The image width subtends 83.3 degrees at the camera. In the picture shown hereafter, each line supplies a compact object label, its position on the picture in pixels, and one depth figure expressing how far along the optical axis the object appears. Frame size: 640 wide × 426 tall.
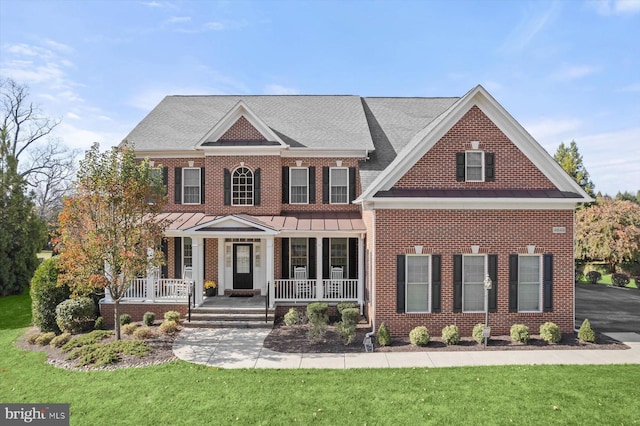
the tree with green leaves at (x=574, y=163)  38.94
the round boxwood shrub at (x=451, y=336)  11.82
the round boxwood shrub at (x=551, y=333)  11.82
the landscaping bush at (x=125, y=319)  14.36
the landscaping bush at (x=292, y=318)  13.69
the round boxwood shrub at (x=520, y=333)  11.83
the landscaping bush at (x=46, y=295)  13.77
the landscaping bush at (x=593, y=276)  25.33
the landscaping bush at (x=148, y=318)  14.20
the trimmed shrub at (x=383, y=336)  11.78
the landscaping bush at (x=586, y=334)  11.94
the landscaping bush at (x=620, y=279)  23.86
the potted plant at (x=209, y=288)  16.74
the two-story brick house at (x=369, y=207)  12.70
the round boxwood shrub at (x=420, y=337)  11.71
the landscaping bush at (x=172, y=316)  14.06
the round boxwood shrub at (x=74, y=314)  13.41
